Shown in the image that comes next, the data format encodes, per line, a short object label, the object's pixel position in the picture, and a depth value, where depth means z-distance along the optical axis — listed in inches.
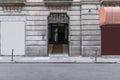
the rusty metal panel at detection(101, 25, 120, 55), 458.5
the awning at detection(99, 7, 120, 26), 429.9
